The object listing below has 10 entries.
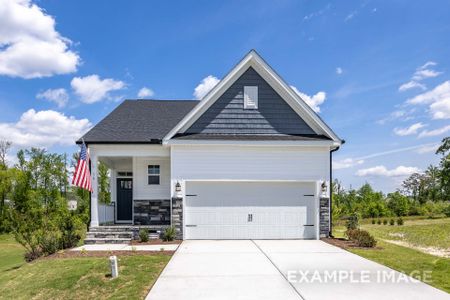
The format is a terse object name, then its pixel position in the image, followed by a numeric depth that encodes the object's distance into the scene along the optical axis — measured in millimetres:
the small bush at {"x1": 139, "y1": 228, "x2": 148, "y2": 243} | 12562
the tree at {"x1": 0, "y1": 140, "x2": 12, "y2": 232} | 25812
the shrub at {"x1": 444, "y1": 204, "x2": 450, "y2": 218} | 28519
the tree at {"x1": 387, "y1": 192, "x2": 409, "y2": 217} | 31750
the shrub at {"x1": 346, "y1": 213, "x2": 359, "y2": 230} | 14100
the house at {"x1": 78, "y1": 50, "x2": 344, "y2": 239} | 13227
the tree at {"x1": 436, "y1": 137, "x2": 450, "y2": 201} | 27672
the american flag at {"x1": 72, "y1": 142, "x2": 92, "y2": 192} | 12141
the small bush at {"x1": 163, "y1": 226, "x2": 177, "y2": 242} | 12688
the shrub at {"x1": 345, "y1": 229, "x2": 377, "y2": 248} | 11352
